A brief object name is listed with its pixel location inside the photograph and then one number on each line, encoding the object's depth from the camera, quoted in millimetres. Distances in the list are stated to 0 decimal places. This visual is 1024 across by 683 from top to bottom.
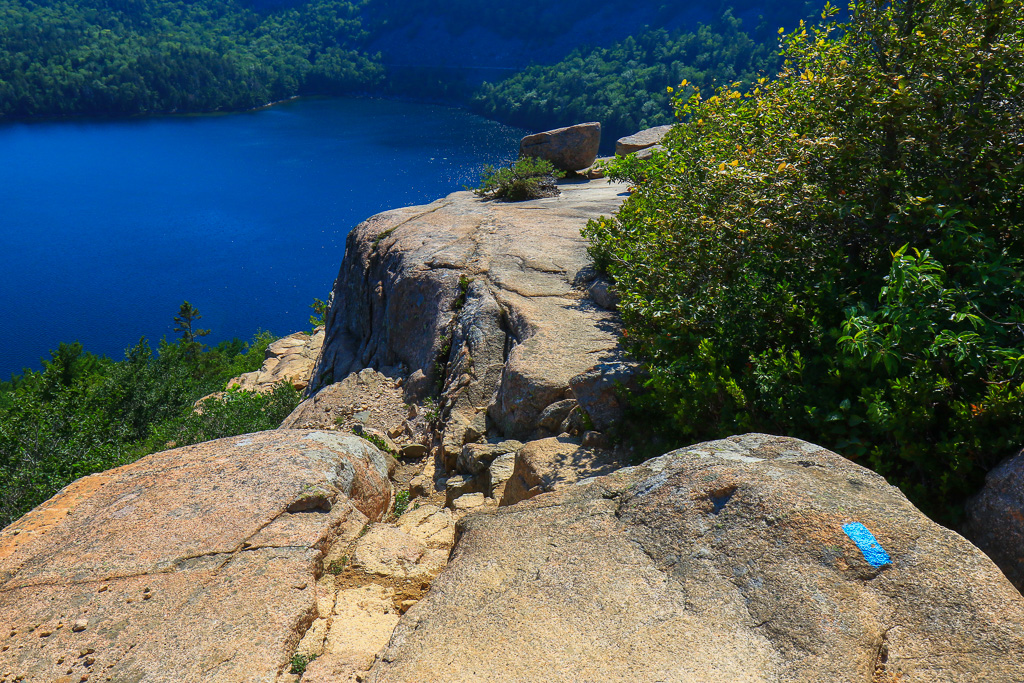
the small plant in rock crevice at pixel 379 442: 9291
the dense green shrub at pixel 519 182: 18422
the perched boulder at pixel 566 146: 22875
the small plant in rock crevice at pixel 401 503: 7496
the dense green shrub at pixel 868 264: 4586
